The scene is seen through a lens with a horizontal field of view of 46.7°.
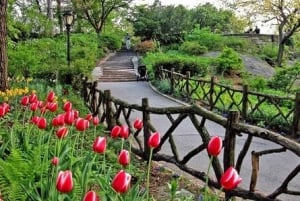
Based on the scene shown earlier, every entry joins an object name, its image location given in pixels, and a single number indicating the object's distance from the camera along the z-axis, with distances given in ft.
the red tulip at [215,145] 5.50
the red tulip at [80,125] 7.79
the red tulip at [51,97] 10.06
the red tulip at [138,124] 8.98
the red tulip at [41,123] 8.18
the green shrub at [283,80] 46.78
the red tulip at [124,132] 7.74
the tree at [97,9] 93.55
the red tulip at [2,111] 8.48
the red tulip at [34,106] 9.60
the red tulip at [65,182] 4.48
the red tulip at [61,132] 7.59
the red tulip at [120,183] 4.53
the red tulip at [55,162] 6.87
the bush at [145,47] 84.91
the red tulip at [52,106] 9.30
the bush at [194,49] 72.99
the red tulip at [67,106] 9.21
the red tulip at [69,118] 7.94
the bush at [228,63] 59.90
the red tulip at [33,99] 10.11
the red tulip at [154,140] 6.28
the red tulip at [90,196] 4.03
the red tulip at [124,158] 5.87
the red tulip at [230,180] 4.75
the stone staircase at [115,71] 61.04
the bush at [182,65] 55.99
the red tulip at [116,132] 7.51
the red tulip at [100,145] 6.22
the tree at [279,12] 68.67
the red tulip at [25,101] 9.99
